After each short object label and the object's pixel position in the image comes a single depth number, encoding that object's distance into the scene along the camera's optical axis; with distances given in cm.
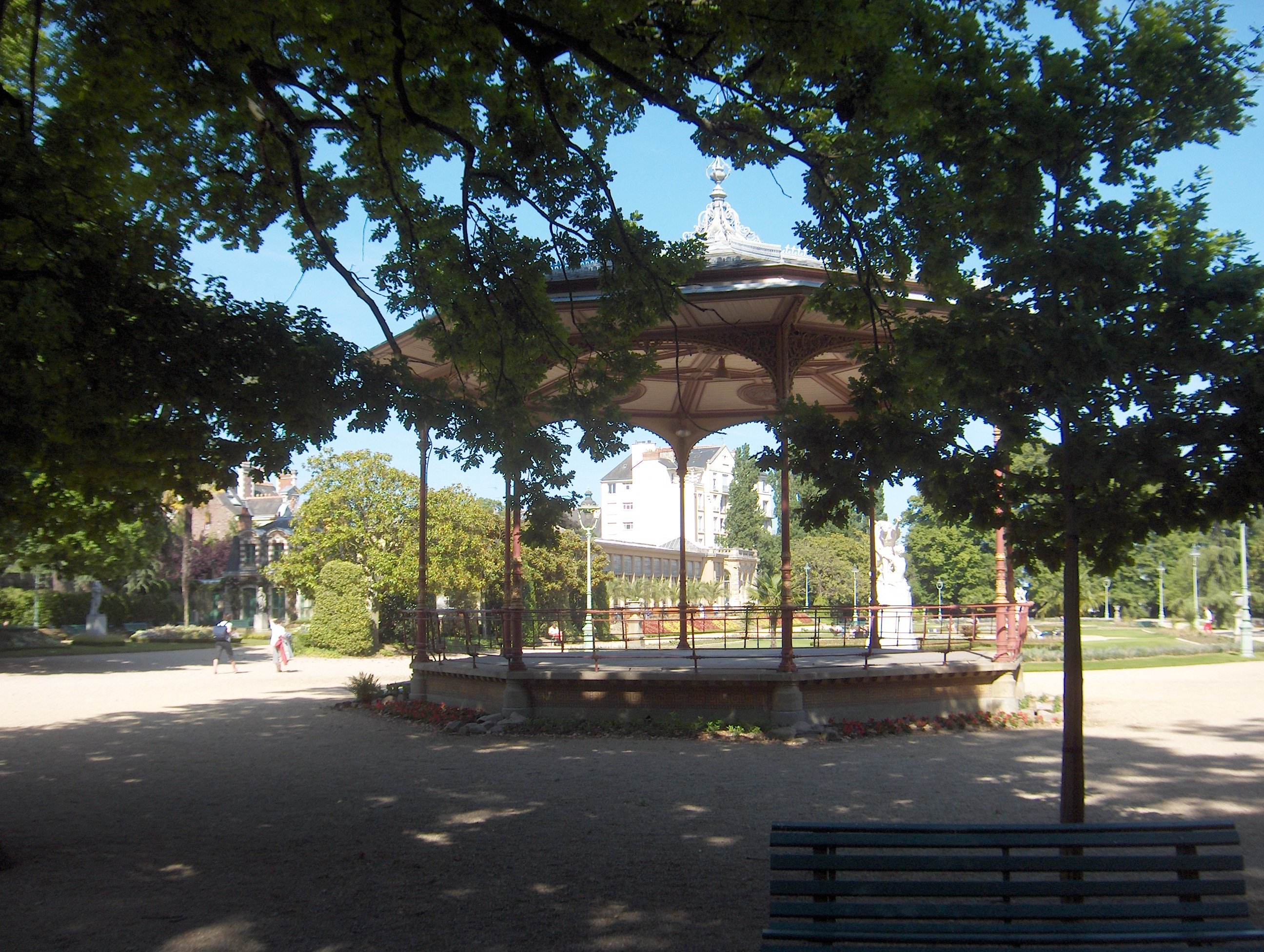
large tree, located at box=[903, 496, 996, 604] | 5462
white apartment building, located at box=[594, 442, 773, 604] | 7444
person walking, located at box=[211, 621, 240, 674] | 3045
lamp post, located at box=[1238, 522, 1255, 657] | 3344
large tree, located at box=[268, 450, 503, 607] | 3641
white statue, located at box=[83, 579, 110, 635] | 4869
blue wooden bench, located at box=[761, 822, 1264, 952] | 418
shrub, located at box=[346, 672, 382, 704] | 1942
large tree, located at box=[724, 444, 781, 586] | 7131
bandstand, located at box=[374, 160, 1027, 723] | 1454
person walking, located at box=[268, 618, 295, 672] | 2961
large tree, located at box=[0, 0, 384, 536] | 739
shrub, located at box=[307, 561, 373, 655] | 3644
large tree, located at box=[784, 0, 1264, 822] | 590
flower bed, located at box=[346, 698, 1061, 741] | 1433
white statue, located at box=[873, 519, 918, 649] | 2450
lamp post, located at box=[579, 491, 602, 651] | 2795
